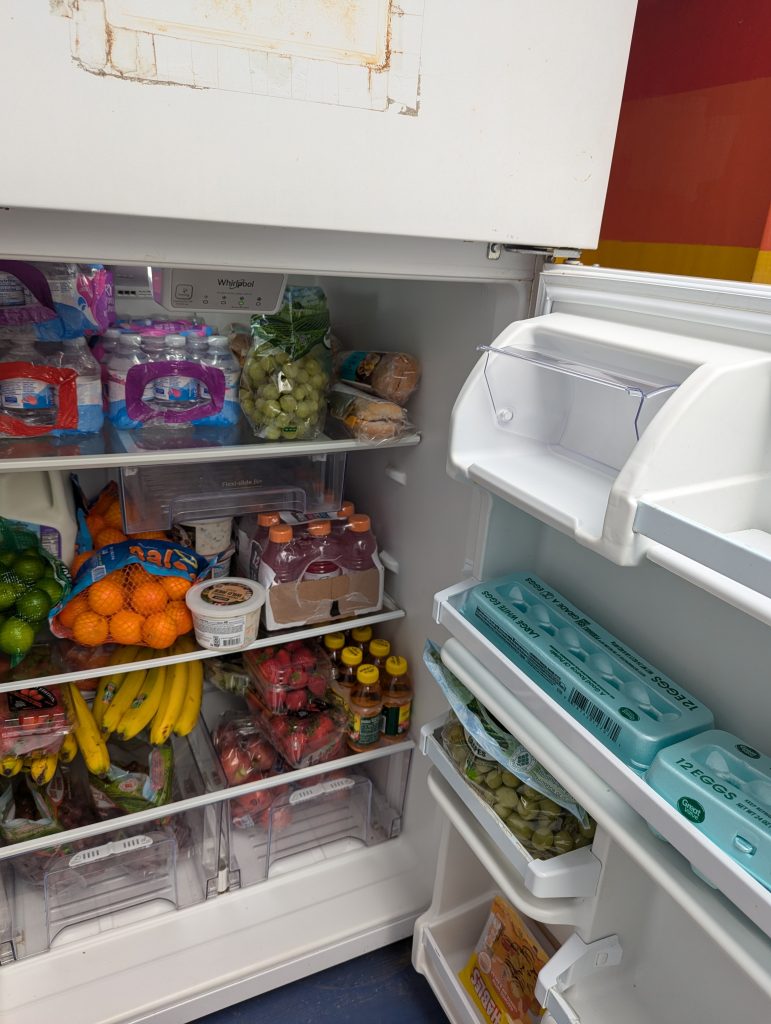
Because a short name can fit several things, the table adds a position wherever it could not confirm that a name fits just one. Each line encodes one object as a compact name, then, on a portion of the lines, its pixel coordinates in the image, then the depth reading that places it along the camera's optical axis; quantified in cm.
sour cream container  129
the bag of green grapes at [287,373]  127
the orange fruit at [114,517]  146
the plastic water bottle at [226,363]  130
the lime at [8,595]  120
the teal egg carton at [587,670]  77
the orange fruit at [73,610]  128
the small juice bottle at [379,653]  153
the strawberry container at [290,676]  153
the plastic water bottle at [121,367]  124
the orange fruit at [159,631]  130
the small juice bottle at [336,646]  158
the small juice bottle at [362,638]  158
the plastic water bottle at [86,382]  120
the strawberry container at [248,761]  154
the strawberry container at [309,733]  152
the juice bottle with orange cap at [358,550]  149
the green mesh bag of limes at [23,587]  121
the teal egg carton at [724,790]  63
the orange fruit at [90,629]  126
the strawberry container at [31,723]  128
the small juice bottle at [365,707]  151
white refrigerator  66
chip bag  120
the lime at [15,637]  120
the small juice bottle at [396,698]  151
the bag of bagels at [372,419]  130
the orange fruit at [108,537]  142
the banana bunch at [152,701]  141
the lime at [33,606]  122
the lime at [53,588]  126
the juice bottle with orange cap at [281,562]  140
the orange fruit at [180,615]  133
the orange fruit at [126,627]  128
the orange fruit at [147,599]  131
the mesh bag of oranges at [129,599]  128
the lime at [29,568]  125
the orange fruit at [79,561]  136
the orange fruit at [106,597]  128
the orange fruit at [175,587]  136
